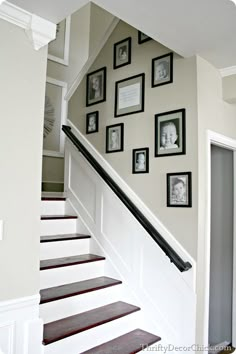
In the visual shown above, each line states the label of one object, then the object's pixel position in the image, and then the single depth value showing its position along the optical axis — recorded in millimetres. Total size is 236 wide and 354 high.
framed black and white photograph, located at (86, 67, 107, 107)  3252
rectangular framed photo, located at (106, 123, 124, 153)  3004
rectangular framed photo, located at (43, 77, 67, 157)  3991
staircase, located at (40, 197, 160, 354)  2211
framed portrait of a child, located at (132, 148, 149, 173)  2774
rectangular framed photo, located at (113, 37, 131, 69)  3023
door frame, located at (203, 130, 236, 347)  2475
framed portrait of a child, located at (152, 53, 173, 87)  2672
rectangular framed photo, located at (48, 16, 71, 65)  4105
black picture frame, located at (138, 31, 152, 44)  2858
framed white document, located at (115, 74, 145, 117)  2871
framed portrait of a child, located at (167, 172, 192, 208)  2471
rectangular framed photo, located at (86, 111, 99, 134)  3282
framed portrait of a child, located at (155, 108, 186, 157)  2551
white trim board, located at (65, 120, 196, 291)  2400
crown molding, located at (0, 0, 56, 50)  1742
